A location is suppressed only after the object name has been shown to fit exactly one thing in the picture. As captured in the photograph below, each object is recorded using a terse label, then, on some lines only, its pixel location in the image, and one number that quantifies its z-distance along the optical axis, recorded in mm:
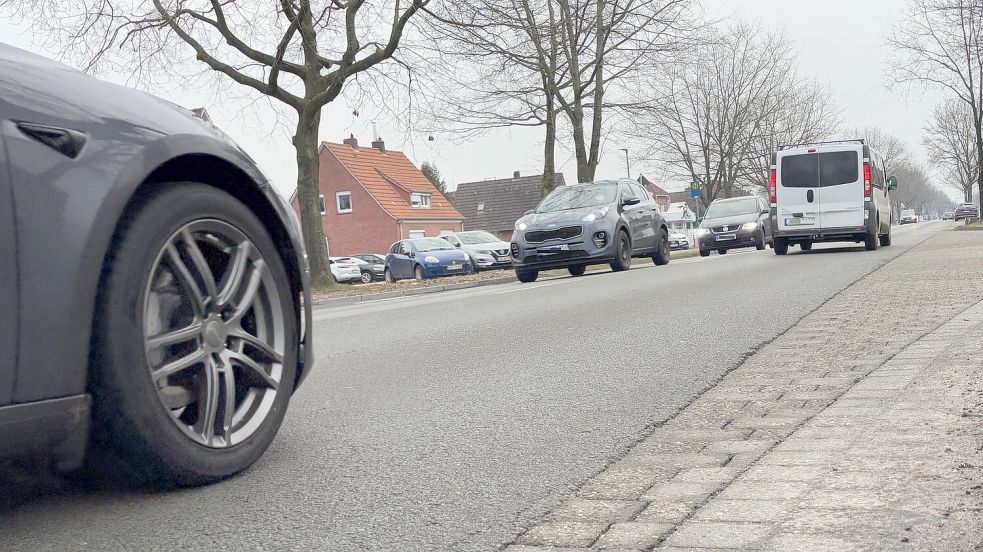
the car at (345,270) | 40062
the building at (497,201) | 74750
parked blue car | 30312
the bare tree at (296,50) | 20984
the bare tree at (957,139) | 68438
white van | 20172
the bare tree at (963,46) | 30203
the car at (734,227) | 27656
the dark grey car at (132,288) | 2441
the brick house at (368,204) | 60969
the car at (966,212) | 74938
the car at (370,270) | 43234
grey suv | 17875
